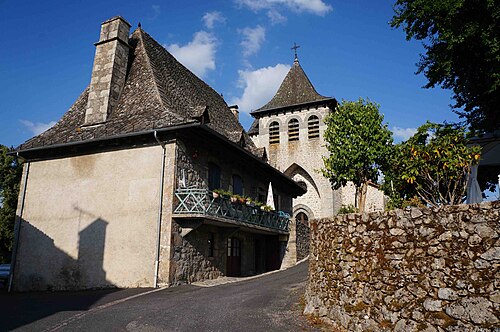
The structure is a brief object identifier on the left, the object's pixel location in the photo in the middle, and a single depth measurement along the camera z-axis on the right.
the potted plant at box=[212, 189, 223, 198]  13.04
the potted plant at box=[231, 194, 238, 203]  14.31
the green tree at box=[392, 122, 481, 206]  9.77
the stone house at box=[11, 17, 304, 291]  12.80
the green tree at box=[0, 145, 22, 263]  26.05
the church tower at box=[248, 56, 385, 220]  31.16
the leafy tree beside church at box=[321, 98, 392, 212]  16.77
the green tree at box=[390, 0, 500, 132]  8.66
